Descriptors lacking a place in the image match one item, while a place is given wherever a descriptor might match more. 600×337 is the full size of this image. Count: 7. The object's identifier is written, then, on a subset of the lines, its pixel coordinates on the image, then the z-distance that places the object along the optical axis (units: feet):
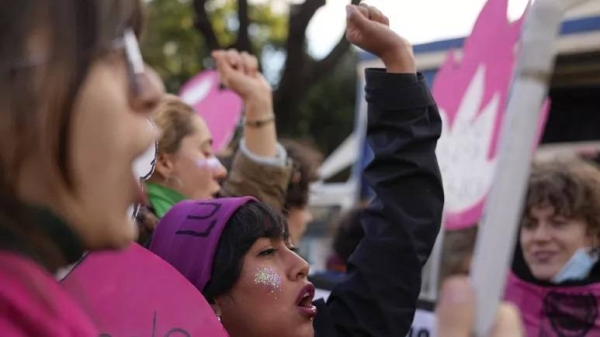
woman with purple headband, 5.77
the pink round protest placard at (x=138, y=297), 4.56
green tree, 28.17
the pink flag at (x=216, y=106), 14.20
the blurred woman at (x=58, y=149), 2.45
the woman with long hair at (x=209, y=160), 9.03
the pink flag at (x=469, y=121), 10.47
